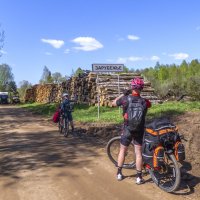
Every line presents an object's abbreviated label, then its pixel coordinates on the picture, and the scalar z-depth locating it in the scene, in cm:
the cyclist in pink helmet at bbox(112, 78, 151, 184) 469
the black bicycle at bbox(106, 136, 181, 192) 425
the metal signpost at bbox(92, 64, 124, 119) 1168
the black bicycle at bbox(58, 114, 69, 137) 896
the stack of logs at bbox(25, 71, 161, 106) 1566
